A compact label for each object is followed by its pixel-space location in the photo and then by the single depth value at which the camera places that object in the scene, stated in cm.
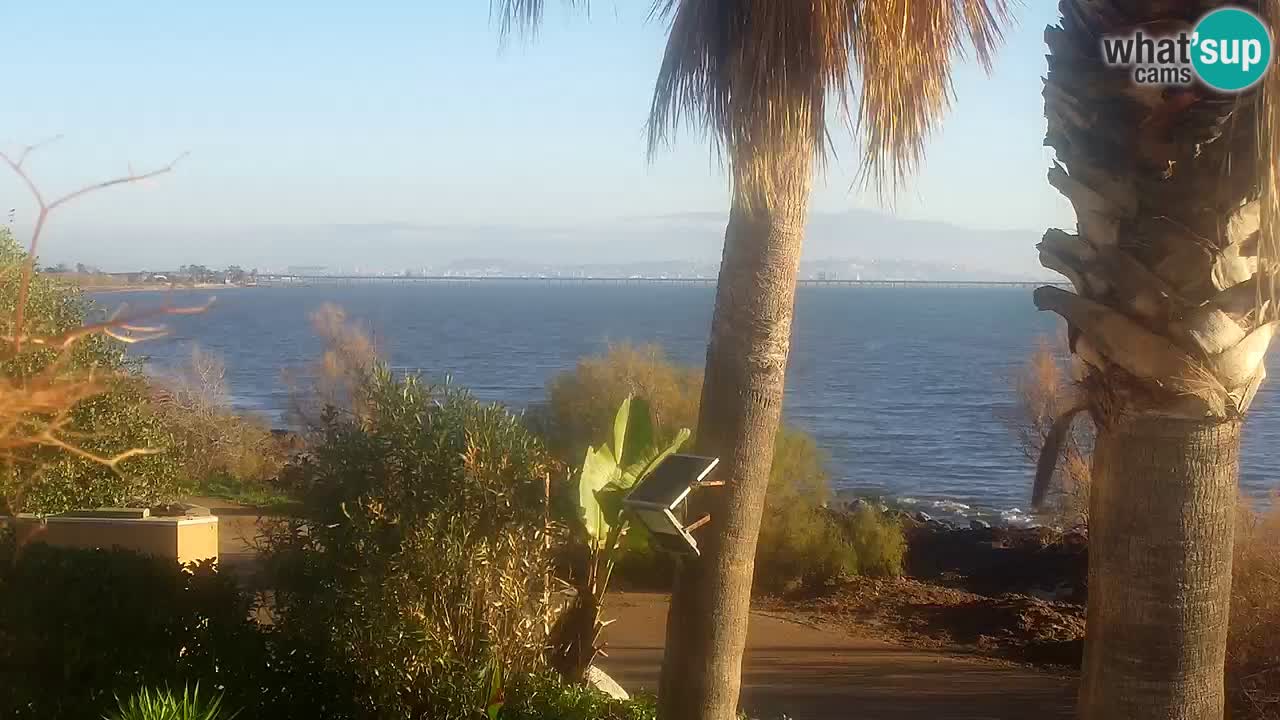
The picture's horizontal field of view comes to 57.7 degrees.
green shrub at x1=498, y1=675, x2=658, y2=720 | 696
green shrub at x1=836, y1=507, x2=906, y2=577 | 2081
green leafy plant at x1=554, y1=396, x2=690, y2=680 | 743
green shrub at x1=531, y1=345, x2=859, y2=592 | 1945
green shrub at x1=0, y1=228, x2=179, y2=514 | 860
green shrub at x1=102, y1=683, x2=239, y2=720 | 510
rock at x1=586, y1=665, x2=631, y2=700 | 889
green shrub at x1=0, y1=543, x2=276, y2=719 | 635
